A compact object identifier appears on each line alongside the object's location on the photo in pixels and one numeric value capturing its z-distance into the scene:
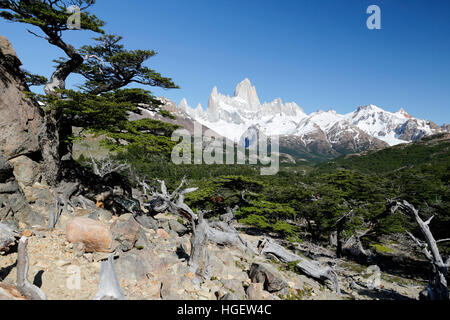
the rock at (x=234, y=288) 9.38
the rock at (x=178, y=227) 17.22
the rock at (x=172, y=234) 15.90
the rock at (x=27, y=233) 8.91
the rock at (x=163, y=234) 14.87
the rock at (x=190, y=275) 9.68
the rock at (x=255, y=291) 9.66
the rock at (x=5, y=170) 9.90
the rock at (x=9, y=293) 5.21
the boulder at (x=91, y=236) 9.51
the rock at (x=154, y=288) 8.30
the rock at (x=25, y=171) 11.90
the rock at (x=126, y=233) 10.41
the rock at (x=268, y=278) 10.44
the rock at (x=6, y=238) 7.45
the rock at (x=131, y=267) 8.86
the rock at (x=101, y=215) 13.20
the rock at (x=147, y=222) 15.67
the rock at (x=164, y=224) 16.78
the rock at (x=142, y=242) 10.85
